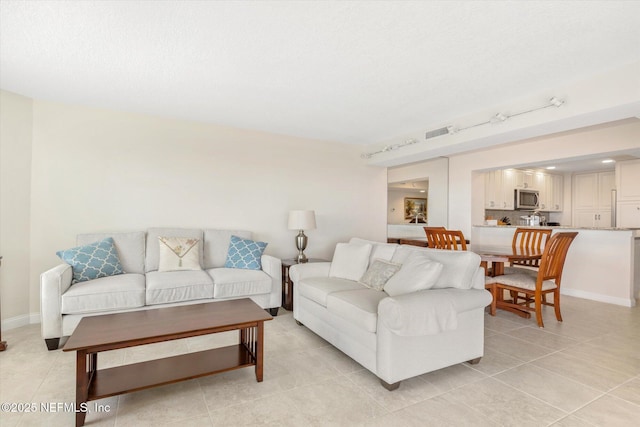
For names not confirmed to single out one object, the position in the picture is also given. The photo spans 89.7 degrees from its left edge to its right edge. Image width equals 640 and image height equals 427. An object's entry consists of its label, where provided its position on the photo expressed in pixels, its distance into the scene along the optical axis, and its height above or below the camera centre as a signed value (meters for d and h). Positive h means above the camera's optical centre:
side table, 4.05 -0.93
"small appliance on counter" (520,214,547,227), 6.72 -0.08
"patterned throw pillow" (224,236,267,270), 3.94 -0.49
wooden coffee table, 1.81 -0.76
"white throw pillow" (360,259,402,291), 2.91 -0.54
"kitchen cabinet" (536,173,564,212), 7.43 +0.63
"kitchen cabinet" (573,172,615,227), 7.23 +0.44
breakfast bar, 4.34 -0.69
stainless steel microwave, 6.85 +0.40
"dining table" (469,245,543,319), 3.64 -0.47
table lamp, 4.39 -0.08
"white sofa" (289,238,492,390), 2.13 -0.76
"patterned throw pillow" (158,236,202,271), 3.62 -0.45
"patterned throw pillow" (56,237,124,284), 3.13 -0.47
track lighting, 2.90 +1.03
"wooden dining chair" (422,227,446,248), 4.58 -0.29
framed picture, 6.19 +0.16
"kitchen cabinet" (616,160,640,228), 5.95 +0.48
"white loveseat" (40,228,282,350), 2.80 -0.70
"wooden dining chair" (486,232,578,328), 3.49 -0.73
